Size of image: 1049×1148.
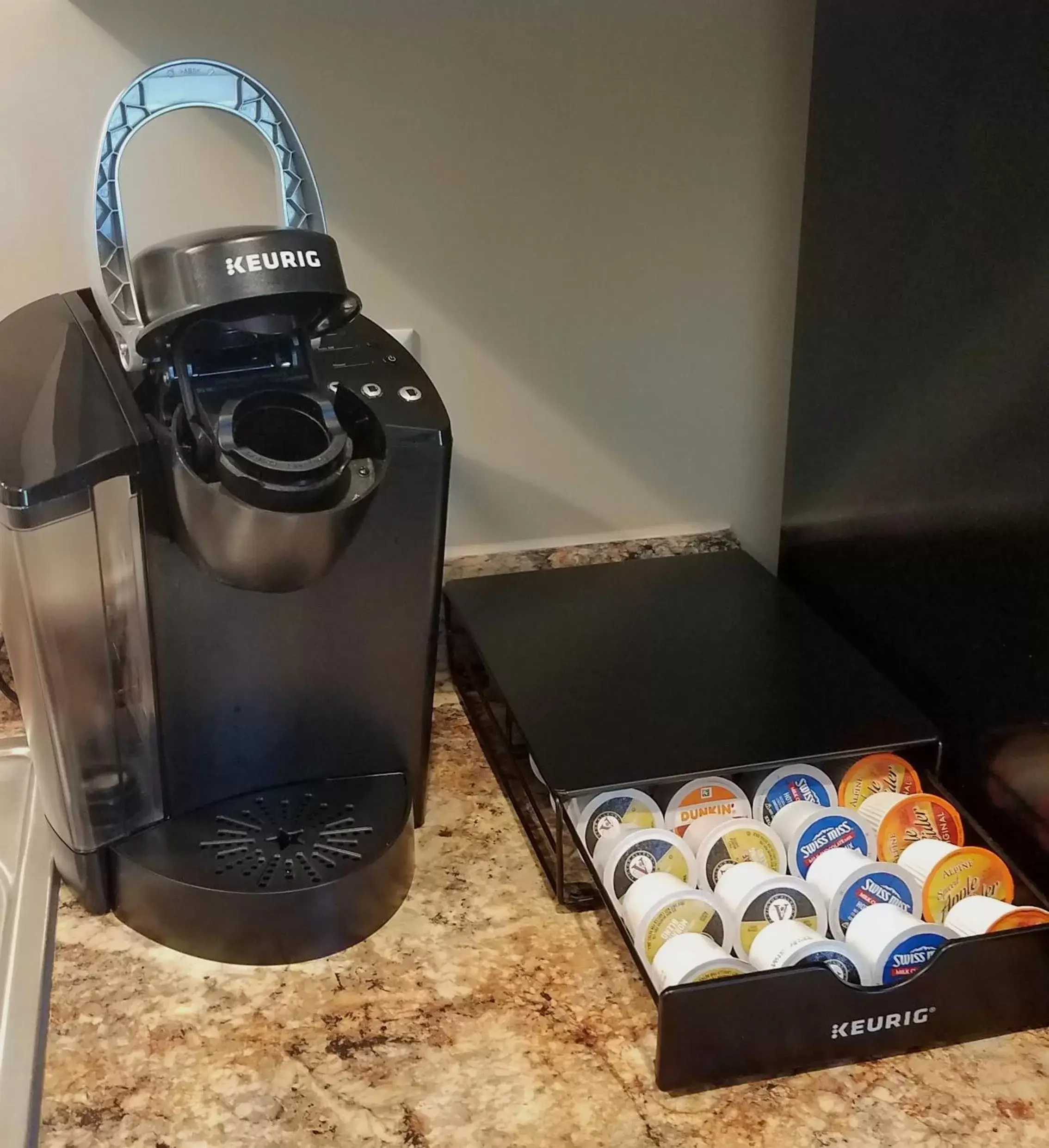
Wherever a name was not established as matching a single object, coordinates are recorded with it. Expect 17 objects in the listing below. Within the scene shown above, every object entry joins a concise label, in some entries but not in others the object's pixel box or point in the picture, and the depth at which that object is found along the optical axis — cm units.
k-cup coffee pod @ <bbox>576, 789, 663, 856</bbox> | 70
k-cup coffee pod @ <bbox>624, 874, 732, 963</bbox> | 61
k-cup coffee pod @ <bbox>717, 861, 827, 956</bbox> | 63
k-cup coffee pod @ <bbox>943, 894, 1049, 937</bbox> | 61
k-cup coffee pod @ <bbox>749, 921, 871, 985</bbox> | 59
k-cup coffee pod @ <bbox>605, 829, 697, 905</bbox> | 66
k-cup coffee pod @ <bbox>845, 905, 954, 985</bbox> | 59
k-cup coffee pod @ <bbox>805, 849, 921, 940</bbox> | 63
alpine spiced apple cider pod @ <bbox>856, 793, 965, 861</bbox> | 69
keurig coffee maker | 56
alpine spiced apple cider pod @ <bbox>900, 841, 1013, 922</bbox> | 64
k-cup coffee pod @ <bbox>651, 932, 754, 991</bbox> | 58
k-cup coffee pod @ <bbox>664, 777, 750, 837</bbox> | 72
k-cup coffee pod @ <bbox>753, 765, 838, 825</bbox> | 73
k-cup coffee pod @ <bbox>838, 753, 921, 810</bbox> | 73
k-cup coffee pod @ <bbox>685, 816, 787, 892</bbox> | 67
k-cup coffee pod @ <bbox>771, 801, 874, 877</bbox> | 68
